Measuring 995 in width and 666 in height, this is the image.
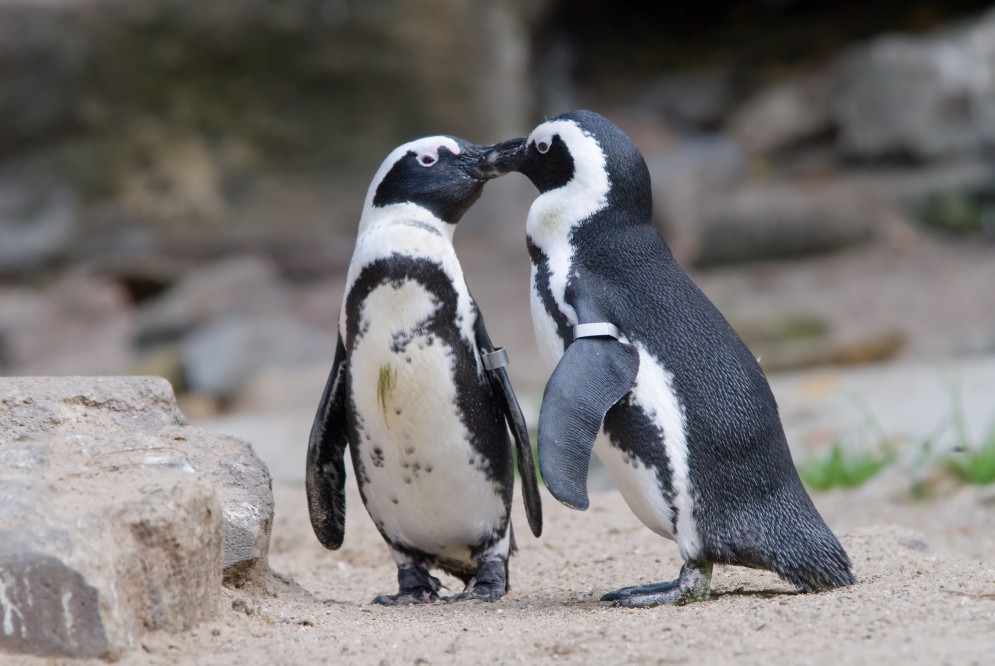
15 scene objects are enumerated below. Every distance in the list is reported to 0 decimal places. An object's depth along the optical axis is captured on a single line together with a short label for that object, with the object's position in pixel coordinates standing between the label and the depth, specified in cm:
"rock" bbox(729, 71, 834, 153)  2359
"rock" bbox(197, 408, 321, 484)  1278
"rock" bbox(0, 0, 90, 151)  1977
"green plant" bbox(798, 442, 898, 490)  1038
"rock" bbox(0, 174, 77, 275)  2119
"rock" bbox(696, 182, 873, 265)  2025
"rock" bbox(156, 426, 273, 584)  591
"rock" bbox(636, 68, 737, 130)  2533
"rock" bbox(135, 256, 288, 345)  1959
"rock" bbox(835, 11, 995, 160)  2120
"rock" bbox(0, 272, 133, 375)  1944
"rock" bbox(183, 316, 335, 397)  1727
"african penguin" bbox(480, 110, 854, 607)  585
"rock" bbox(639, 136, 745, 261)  2187
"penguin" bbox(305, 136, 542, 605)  650
